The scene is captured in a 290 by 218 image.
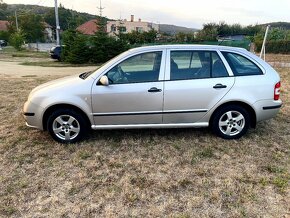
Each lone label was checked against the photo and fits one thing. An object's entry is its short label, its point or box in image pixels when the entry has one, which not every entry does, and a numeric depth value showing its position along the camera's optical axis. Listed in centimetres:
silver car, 416
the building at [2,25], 6978
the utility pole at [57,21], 2142
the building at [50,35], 7556
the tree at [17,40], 3253
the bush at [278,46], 2083
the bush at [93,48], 1844
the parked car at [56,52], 2080
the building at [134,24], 6062
